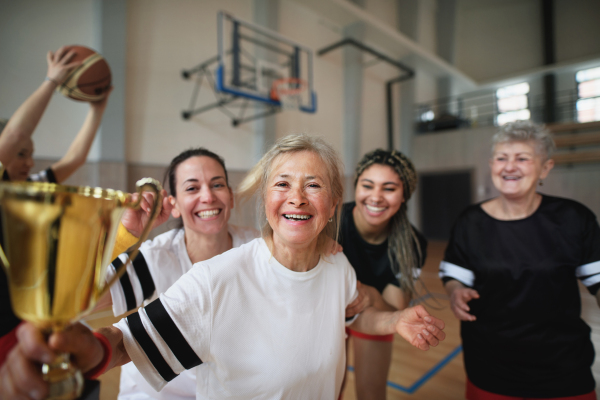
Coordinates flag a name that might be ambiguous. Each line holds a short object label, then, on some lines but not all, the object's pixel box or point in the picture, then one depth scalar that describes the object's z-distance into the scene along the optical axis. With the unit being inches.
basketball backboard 247.9
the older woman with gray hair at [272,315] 37.5
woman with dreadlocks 72.1
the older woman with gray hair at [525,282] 65.5
